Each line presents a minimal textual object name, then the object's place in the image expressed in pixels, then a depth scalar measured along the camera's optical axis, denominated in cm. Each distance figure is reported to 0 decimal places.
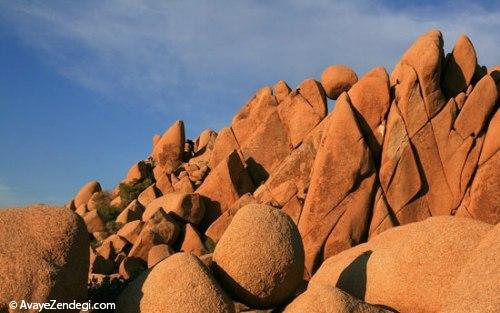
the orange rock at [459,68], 2908
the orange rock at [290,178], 2881
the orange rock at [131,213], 3425
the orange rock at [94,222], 3459
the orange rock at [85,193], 4234
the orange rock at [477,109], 2759
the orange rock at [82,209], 3975
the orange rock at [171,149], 3803
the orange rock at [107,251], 2896
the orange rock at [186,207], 3094
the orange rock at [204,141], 4038
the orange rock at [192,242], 2912
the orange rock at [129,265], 2700
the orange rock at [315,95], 3300
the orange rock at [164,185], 3631
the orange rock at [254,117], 3544
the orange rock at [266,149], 3328
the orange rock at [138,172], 3862
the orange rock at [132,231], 3023
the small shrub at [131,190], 3775
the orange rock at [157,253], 2713
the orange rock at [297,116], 3256
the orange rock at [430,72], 2756
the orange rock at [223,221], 2988
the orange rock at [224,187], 3177
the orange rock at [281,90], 3525
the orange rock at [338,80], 3412
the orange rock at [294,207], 2798
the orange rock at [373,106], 2758
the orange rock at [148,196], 3600
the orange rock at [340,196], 2622
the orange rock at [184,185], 3434
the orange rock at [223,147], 3550
